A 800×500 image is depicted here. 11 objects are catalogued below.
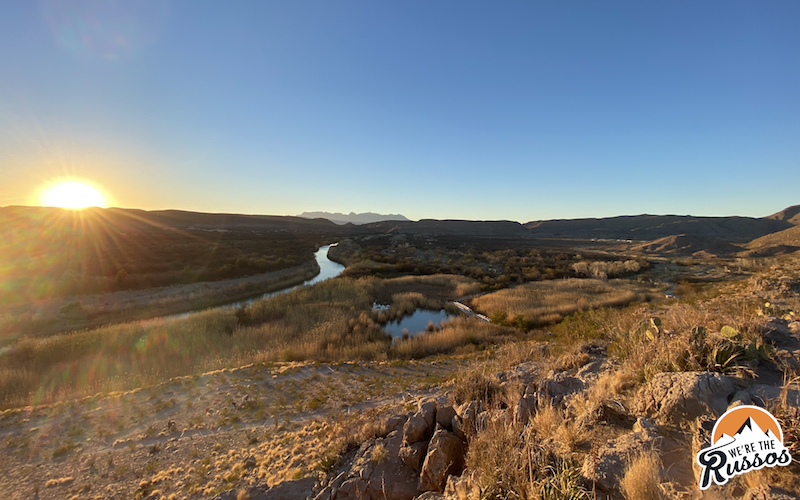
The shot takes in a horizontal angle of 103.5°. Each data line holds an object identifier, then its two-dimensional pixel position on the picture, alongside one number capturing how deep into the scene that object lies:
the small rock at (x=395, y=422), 6.09
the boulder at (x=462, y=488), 3.47
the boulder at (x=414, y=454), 4.92
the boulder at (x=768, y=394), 3.41
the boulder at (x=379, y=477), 4.70
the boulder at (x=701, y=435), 2.88
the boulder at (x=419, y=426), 5.27
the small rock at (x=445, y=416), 5.35
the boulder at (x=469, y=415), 4.90
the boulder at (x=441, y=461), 4.46
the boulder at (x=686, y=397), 3.49
